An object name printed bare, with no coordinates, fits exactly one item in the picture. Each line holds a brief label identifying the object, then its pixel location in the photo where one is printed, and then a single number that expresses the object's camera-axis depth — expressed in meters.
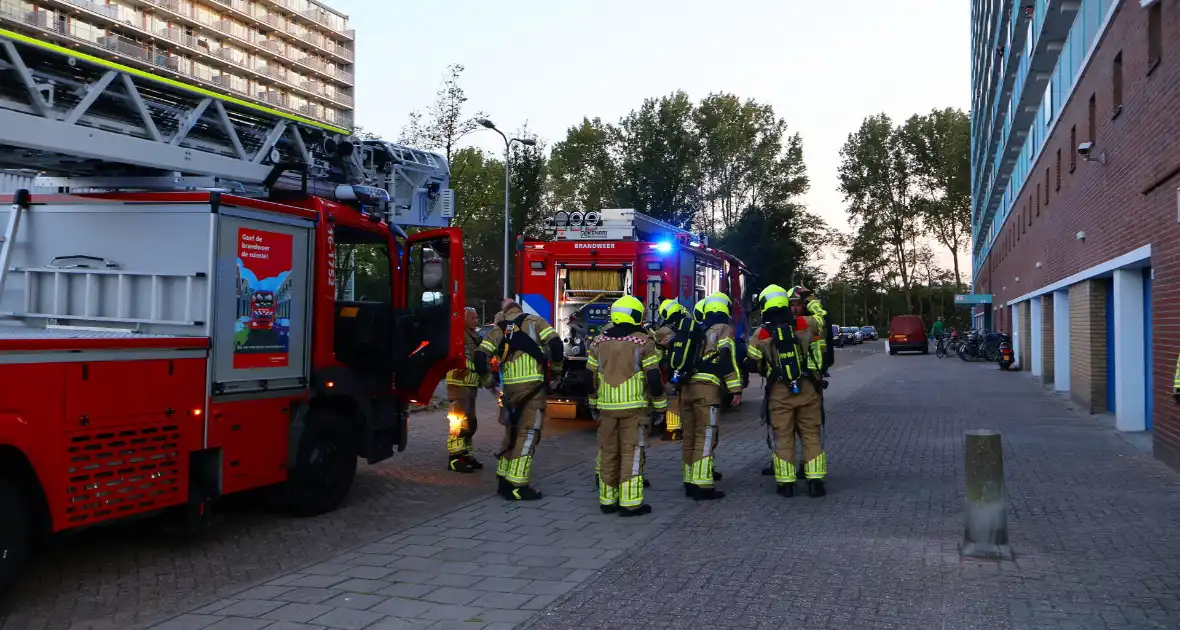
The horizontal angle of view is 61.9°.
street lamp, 29.91
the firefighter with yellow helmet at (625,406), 7.75
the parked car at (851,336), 66.84
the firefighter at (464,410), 9.91
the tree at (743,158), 59.81
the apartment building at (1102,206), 10.45
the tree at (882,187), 70.75
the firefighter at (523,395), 8.42
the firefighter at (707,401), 8.48
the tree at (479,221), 23.31
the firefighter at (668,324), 10.21
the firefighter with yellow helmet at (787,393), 8.50
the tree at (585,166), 62.28
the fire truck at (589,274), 13.73
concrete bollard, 6.24
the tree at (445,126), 21.91
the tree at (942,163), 69.69
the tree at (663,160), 51.53
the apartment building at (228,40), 56.62
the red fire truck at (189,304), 5.41
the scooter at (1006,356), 29.36
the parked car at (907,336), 45.31
